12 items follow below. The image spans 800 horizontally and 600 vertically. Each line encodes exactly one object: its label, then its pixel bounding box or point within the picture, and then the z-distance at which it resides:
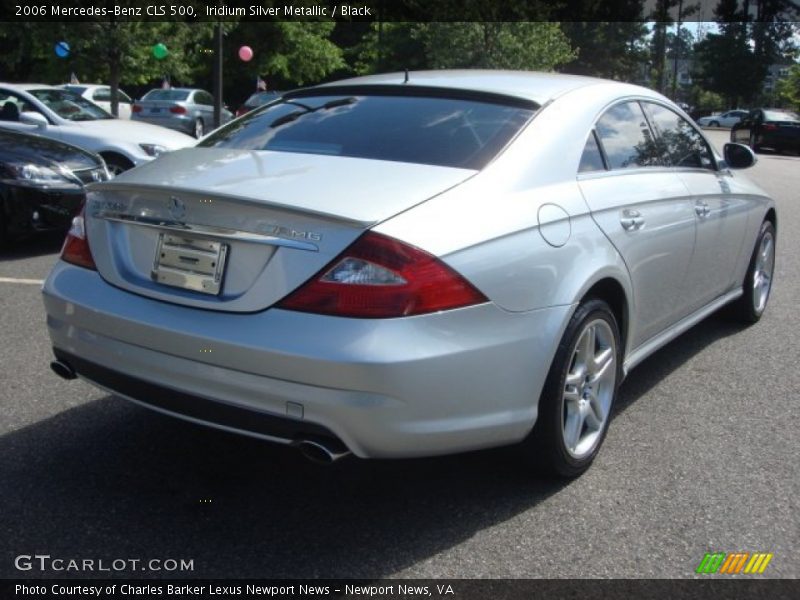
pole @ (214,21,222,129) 15.38
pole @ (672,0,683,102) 63.95
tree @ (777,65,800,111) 56.25
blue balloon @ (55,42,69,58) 18.98
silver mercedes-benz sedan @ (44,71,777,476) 2.65
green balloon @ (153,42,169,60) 17.75
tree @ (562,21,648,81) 55.10
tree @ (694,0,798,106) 73.25
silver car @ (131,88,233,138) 23.55
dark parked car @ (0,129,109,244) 7.51
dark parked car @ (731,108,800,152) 27.98
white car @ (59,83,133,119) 24.11
